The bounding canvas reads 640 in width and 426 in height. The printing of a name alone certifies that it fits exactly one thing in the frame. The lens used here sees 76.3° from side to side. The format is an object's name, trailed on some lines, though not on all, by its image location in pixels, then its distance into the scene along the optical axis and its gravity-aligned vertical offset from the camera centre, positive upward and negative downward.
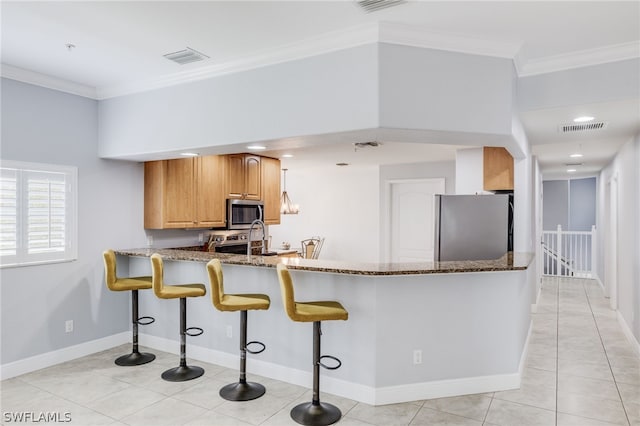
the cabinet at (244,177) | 5.46 +0.57
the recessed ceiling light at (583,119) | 3.64 +0.91
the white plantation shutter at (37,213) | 3.55 +0.03
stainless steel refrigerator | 4.05 -0.09
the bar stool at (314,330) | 2.81 -0.81
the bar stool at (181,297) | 3.53 -0.69
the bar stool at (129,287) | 3.90 -0.67
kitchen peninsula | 3.09 -0.88
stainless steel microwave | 5.39 +0.07
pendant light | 8.28 +0.23
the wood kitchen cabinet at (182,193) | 4.60 +0.28
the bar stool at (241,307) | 3.12 -0.69
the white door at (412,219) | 7.31 -0.02
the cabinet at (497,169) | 4.87 +0.59
